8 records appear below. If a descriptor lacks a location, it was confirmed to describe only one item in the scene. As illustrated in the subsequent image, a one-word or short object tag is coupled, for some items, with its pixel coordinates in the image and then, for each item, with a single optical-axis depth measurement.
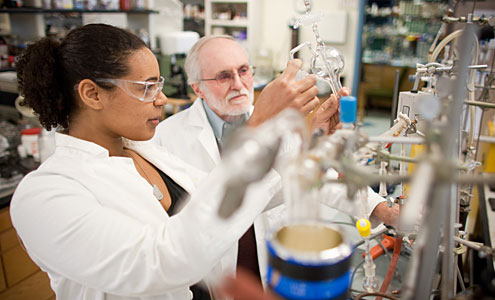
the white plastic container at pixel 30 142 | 2.38
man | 1.80
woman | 0.73
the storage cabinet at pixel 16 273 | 2.03
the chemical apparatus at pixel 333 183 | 0.39
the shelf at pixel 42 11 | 2.54
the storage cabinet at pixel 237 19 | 5.63
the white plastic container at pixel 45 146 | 2.41
